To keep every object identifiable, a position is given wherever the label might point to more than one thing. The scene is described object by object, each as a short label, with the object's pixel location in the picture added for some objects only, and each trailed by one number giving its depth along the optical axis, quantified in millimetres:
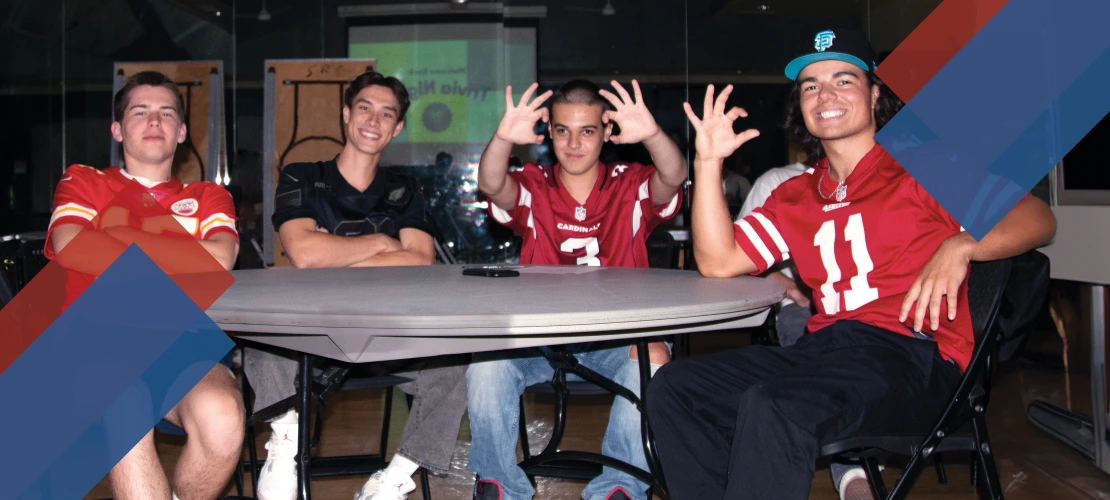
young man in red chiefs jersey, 1779
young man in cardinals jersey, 2389
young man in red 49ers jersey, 1482
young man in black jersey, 2049
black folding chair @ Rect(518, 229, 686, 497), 2010
